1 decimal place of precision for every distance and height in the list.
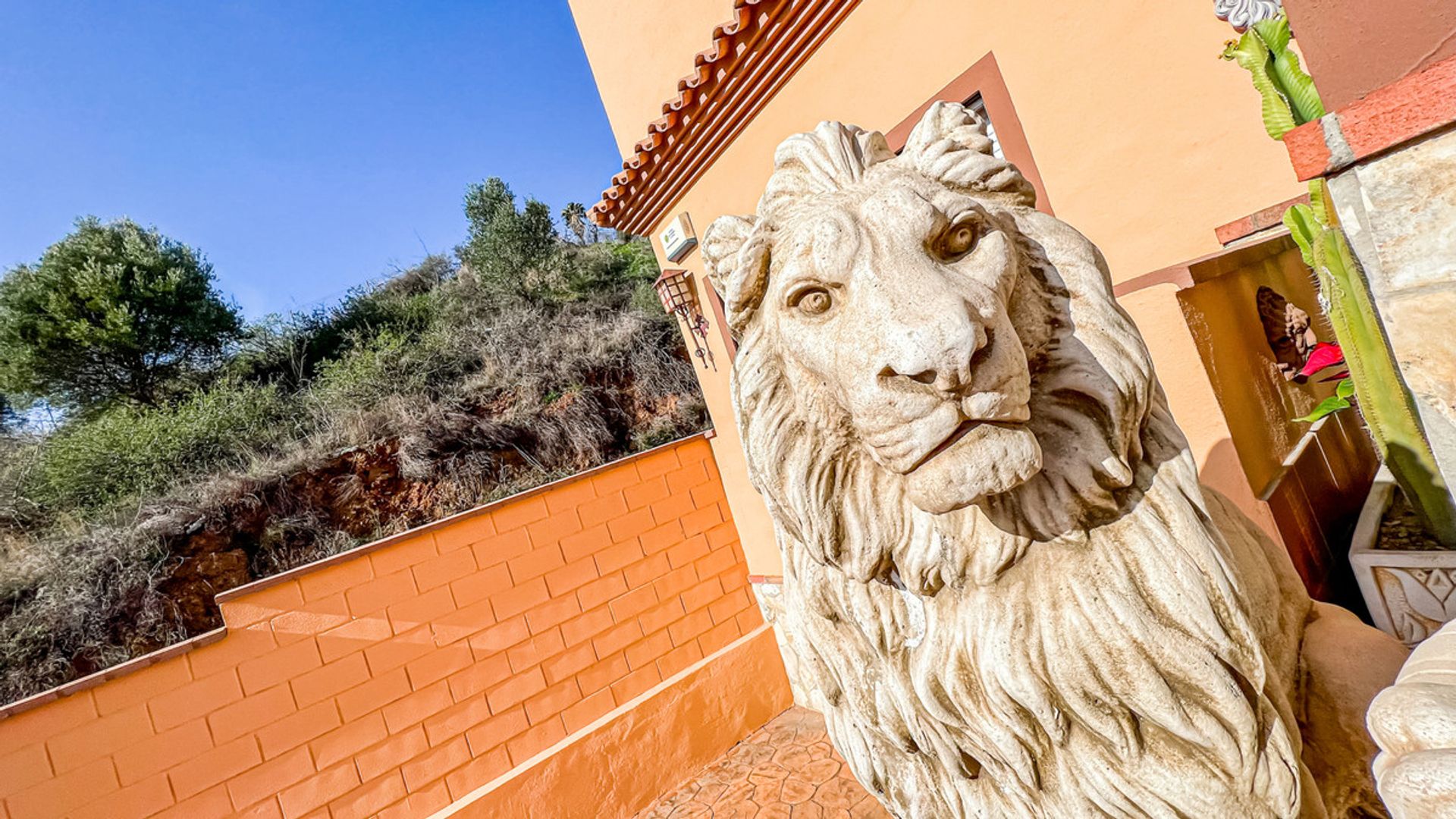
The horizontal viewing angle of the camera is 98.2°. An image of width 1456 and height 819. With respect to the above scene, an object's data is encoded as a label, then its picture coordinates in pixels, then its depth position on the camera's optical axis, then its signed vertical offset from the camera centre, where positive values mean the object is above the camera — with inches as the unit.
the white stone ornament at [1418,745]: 23.0 -20.2
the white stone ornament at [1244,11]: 75.7 +28.2
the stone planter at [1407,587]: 66.2 -40.3
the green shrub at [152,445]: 291.4 +85.3
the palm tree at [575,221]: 726.3 +293.2
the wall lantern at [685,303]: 205.2 +45.3
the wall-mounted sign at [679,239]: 194.9 +62.6
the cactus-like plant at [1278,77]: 69.1 +17.5
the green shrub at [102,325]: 413.4 +207.3
